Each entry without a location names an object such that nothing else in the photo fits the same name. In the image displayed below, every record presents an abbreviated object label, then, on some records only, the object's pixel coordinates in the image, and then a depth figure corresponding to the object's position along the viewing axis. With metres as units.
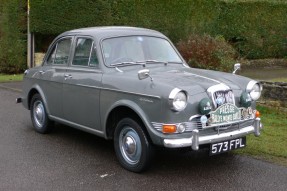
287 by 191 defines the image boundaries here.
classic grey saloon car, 5.05
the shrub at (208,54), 12.15
